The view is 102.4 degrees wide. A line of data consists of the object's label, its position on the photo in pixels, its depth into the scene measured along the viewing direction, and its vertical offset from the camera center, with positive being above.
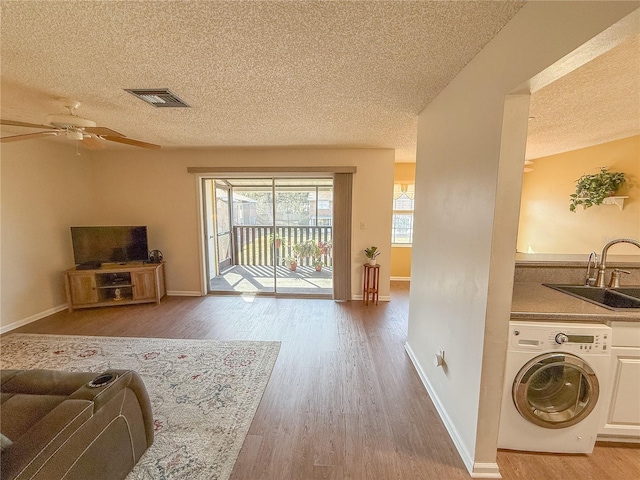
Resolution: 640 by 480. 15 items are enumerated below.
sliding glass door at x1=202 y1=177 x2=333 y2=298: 4.44 -0.33
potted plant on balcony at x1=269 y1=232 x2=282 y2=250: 4.40 -0.40
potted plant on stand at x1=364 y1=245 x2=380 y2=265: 4.02 -0.57
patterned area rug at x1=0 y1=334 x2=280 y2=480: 1.53 -1.41
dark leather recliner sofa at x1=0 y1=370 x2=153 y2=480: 1.00 -0.94
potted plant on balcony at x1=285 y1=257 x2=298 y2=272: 4.96 -0.89
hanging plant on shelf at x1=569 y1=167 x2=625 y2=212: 3.10 +0.41
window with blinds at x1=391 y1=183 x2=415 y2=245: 5.30 +0.02
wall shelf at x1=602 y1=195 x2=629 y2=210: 3.08 +0.24
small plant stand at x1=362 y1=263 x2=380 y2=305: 4.05 -1.02
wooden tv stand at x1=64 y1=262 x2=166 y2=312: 3.63 -1.02
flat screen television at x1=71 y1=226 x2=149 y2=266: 3.72 -0.43
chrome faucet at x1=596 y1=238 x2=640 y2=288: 1.96 -0.39
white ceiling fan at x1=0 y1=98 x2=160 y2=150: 2.07 +0.73
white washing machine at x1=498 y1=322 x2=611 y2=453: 1.45 -0.97
